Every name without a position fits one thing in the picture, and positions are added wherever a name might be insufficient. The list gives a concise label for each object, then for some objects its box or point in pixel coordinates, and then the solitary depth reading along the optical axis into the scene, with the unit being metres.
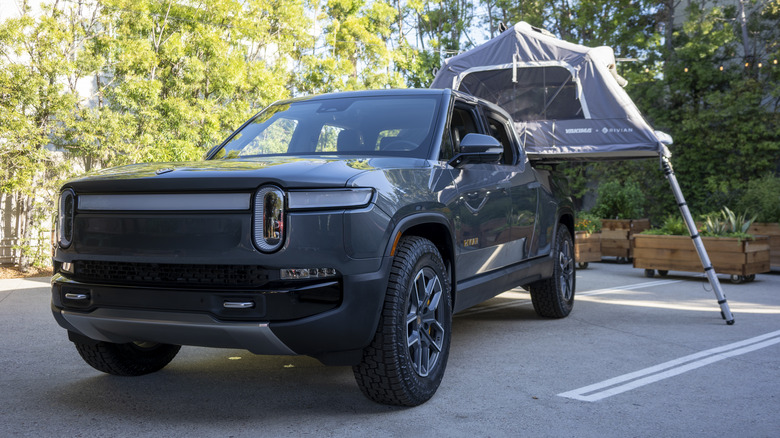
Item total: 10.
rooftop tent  7.28
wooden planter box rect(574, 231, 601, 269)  12.88
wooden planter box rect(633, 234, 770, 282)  10.53
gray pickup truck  3.27
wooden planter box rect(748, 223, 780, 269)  12.38
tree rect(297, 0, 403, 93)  20.16
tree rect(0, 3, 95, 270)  11.39
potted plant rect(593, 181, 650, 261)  14.04
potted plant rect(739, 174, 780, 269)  12.45
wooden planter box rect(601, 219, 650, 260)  14.01
